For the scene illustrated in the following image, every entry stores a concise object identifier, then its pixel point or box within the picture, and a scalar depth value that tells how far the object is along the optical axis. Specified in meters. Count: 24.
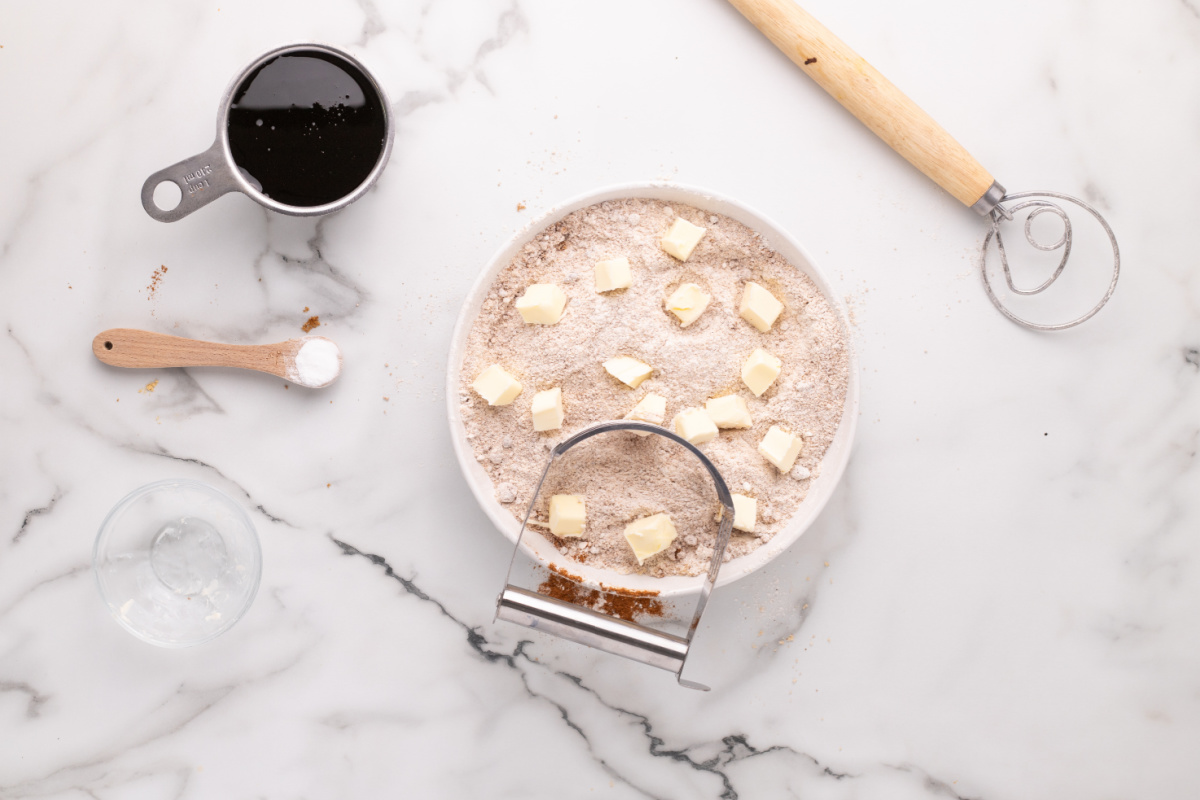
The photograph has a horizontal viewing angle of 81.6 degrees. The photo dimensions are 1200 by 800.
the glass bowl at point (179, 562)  1.08
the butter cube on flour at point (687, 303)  0.96
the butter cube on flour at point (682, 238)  0.97
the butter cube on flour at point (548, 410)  0.94
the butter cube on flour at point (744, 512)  0.96
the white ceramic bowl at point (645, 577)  0.96
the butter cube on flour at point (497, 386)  0.95
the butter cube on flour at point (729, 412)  0.96
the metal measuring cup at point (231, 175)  0.96
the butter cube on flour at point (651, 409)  0.95
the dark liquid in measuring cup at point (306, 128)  0.96
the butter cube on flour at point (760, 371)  0.96
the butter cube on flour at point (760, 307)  0.96
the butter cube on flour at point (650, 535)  0.95
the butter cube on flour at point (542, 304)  0.94
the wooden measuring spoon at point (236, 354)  1.05
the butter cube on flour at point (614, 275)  0.95
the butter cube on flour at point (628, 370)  0.94
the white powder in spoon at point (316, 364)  1.05
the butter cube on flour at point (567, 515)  0.96
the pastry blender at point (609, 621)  0.88
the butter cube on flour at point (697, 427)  0.93
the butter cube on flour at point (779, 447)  0.96
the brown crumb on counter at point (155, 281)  1.08
